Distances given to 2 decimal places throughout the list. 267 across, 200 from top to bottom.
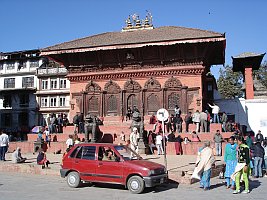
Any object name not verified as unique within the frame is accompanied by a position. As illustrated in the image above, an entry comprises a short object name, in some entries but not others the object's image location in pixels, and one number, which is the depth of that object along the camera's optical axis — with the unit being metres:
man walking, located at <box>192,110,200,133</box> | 20.95
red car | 10.24
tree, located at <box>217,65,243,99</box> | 53.03
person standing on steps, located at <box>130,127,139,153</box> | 17.98
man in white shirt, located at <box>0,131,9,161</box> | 17.47
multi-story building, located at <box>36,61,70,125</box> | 52.38
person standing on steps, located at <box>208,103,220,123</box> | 22.05
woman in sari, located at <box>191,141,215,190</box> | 10.62
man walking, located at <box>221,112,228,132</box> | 20.77
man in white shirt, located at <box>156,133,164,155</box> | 19.25
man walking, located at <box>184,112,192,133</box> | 21.78
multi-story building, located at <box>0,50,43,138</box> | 53.53
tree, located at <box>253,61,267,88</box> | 55.84
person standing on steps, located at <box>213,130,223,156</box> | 17.91
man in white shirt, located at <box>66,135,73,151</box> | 19.38
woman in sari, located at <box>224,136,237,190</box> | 10.87
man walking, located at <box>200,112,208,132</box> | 20.61
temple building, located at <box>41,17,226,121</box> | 25.08
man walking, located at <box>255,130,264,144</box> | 19.96
